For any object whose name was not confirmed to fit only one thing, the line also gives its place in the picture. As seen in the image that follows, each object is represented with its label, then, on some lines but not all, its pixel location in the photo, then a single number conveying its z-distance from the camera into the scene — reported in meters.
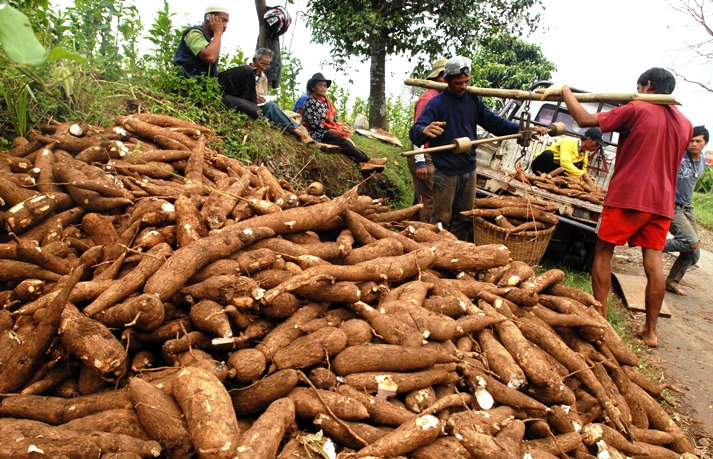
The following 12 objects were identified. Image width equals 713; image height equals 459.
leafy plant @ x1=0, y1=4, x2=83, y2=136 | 1.10
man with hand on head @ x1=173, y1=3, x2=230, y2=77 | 5.74
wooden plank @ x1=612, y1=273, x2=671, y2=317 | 5.69
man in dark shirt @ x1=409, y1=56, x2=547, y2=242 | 5.02
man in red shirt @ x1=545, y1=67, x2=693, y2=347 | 4.22
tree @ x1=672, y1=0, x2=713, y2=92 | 14.33
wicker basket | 5.32
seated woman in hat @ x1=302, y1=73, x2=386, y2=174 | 7.07
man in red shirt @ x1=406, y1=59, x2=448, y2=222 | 5.72
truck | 6.10
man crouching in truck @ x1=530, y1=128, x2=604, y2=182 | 6.60
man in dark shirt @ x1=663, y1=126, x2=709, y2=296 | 6.38
